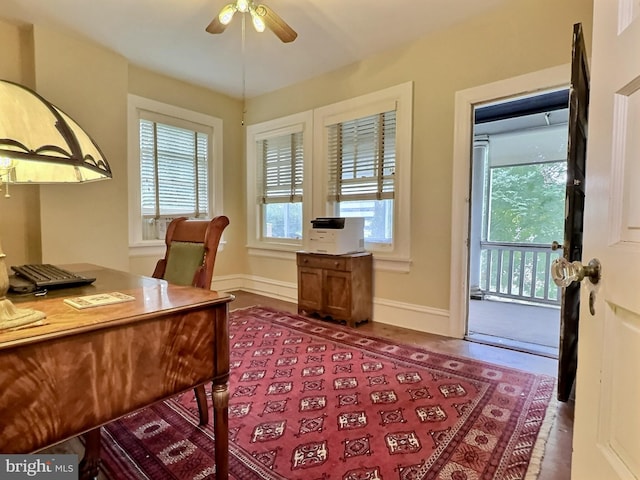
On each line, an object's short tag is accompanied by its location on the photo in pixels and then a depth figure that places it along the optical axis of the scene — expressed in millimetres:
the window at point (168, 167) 3867
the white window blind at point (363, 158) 3477
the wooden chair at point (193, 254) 1727
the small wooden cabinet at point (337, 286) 3336
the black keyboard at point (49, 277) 1282
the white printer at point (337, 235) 3379
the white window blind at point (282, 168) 4324
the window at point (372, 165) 3330
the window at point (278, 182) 4242
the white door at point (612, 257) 683
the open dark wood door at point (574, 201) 1797
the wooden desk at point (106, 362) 753
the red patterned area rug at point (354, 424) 1417
